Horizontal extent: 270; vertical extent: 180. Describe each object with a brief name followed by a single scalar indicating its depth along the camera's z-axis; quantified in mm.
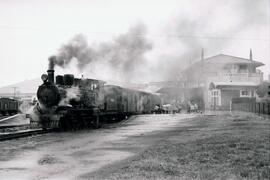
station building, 46031
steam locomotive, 18312
